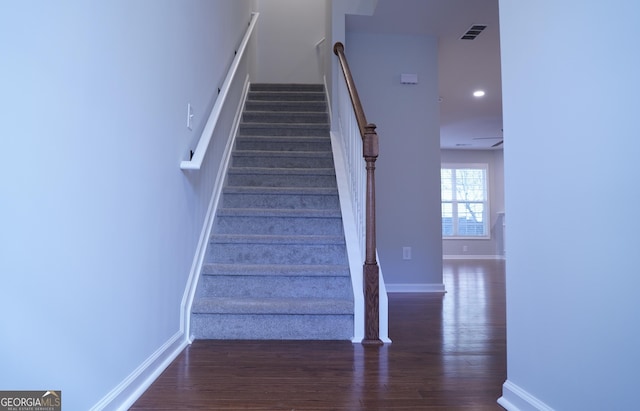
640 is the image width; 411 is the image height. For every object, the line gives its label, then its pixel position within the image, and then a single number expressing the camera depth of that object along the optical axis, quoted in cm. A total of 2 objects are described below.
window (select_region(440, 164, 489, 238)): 928
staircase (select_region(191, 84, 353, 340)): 222
